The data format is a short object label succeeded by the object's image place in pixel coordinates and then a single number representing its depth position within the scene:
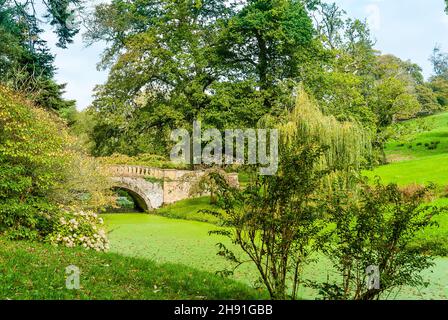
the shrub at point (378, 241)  5.49
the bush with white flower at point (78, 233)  9.99
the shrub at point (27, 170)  9.93
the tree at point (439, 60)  66.00
